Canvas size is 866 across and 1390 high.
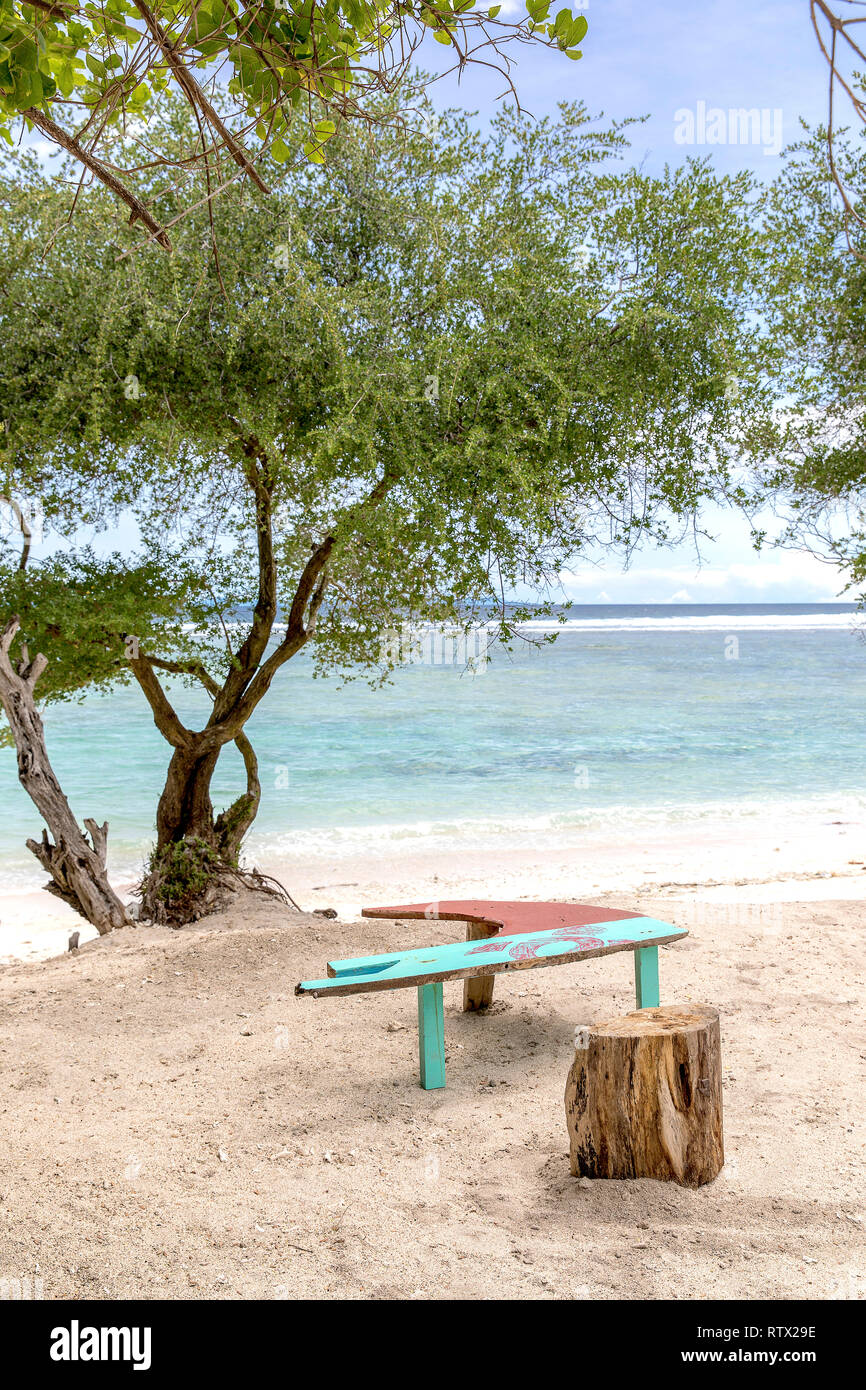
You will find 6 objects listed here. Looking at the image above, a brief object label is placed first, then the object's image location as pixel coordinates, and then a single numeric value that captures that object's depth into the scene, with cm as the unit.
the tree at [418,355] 555
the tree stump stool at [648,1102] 325
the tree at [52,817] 624
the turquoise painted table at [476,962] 396
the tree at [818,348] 694
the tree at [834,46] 179
